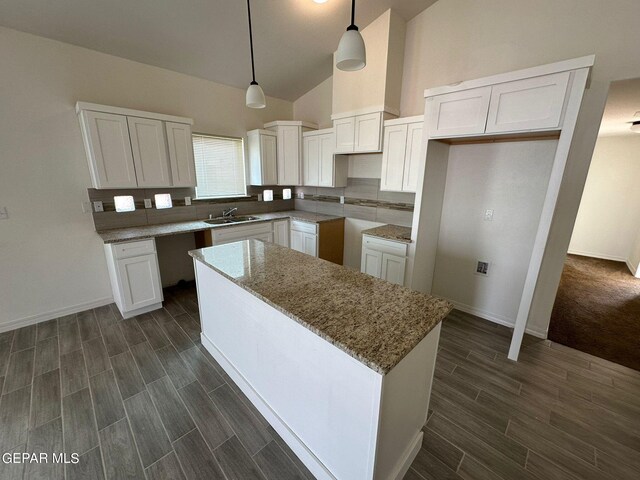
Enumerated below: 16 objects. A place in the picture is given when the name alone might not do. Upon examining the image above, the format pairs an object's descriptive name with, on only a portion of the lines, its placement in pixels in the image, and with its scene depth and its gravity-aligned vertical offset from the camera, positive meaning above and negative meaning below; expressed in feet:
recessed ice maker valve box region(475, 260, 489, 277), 9.32 -3.19
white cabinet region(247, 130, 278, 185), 12.85 +0.88
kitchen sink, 11.70 -2.14
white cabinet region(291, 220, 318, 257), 12.61 -3.04
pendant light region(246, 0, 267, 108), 7.58 +2.24
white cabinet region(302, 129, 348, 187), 12.24 +0.67
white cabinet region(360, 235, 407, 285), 9.37 -3.02
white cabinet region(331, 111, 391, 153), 10.21 +1.80
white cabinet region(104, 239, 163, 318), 8.80 -3.57
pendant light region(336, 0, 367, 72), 5.04 +2.45
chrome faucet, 12.89 -1.85
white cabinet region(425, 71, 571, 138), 5.98 +1.76
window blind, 12.06 +0.35
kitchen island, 3.44 -2.82
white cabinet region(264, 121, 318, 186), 13.15 +1.30
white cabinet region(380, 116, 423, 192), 9.27 +0.83
